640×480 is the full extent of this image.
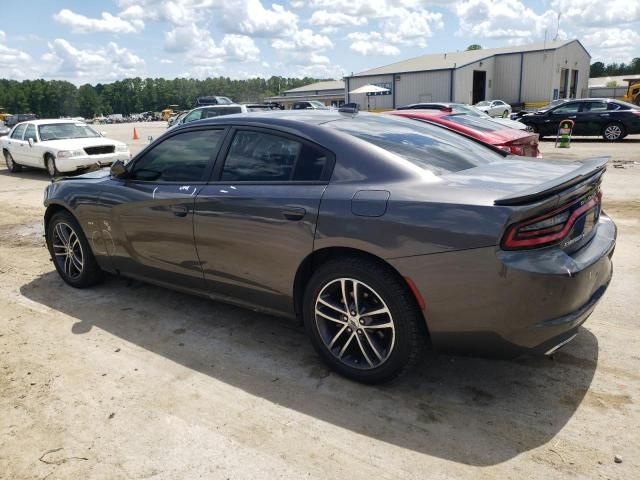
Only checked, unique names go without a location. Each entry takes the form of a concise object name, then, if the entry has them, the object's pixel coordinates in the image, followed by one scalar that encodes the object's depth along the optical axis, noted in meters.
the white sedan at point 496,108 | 30.63
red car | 7.65
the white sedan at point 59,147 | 12.48
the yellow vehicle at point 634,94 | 32.19
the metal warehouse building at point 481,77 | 41.06
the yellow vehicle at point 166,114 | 77.88
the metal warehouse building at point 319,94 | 70.50
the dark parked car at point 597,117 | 17.11
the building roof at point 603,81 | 73.75
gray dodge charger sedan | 2.54
